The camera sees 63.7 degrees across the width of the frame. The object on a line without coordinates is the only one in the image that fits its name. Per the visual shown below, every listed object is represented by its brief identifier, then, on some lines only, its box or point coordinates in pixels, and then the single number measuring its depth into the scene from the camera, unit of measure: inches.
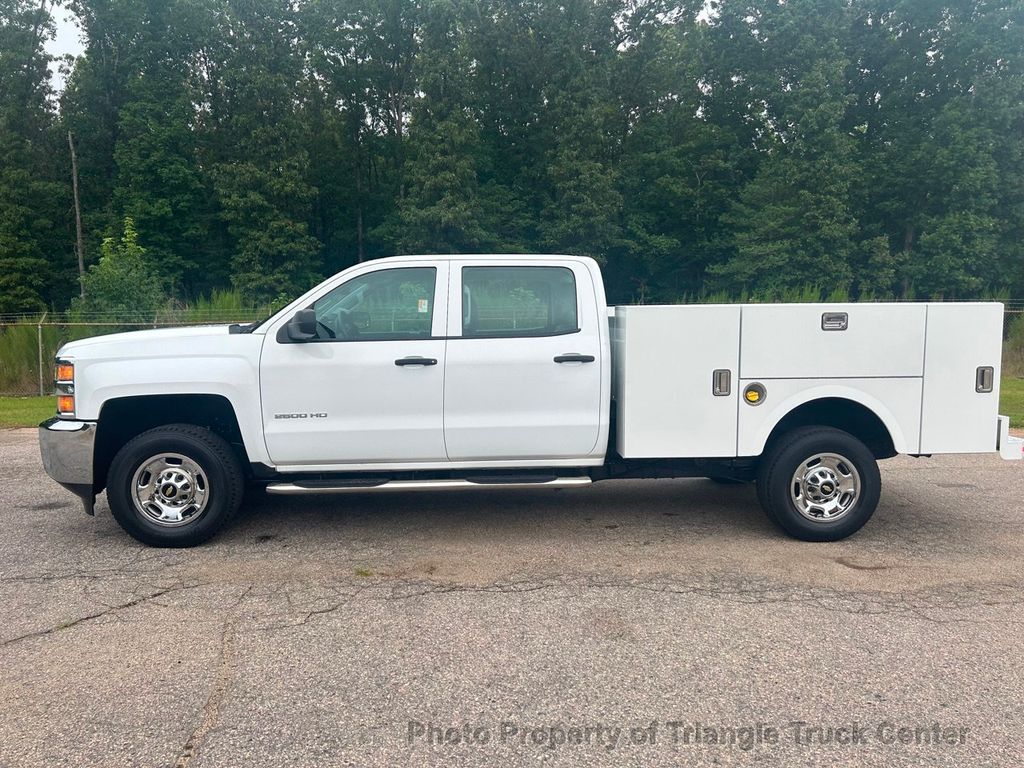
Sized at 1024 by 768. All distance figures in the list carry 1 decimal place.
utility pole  1824.6
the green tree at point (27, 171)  1739.7
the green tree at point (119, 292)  788.0
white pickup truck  232.1
